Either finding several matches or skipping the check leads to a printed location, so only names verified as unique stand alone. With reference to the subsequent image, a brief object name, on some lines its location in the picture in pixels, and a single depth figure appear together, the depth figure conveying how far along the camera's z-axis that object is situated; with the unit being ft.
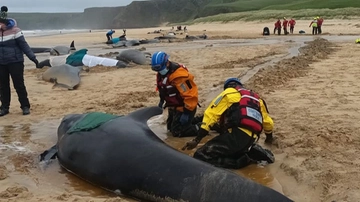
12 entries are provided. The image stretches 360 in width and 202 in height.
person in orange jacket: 24.66
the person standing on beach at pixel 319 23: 123.16
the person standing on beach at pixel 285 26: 133.63
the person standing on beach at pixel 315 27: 122.42
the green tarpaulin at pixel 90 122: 20.40
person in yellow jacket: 19.12
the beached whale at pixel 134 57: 56.54
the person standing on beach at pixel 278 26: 132.16
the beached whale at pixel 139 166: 14.26
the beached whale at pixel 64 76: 41.57
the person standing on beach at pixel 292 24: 136.87
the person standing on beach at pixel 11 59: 29.96
